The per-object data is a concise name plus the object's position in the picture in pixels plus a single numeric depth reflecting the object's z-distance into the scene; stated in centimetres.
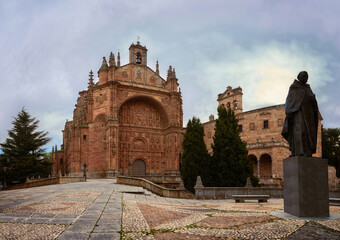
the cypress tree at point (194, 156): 2442
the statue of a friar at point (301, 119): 759
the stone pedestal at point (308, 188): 707
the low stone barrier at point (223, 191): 1650
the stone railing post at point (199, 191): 1638
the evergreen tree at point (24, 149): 3654
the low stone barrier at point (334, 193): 1399
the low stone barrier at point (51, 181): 2548
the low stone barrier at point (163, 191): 1658
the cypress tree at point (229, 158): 2173
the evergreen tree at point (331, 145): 4638
